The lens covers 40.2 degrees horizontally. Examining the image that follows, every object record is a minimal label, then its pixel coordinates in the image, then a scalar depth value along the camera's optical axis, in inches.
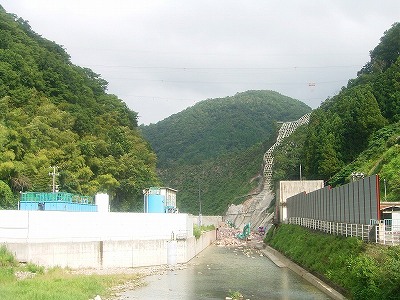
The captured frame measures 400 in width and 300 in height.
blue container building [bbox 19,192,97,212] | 1406.3
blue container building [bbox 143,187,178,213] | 1958.7
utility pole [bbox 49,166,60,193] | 1616.6
